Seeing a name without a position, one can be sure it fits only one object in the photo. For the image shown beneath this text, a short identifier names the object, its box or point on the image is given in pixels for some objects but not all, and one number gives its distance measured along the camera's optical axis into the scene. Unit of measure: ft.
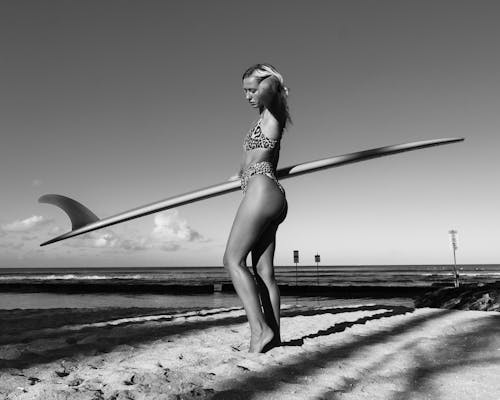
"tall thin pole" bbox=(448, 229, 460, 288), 58.86
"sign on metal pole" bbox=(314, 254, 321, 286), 77.62
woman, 8.88
